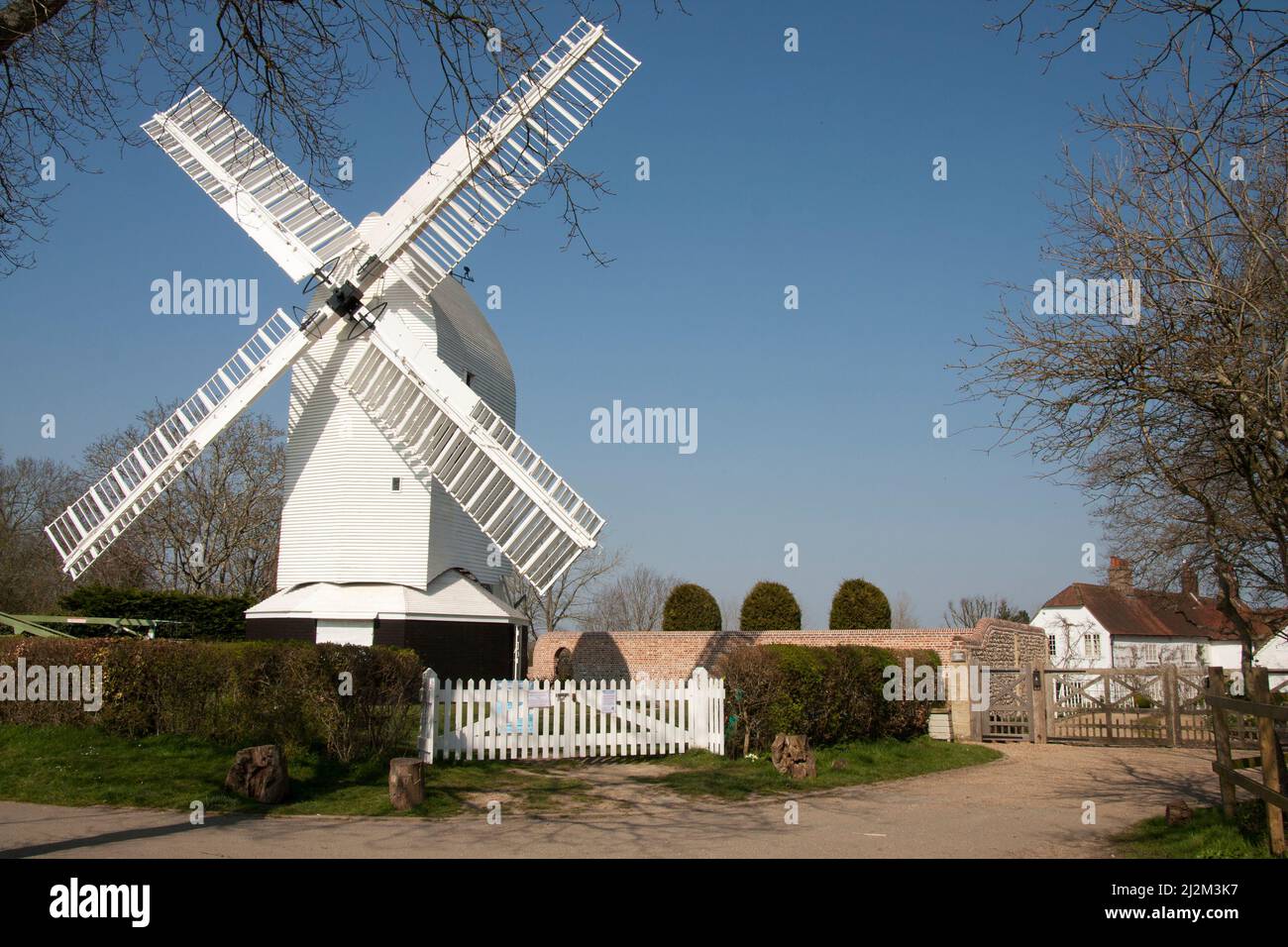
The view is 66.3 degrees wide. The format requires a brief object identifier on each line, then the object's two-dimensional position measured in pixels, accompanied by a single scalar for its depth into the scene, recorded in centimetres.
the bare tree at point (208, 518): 3591
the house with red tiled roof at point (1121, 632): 5216
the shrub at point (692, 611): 3106
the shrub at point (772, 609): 2998
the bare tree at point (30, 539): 3775
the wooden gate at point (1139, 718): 2036
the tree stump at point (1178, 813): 965
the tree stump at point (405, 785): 1080
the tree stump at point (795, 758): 1388
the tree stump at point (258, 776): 1090
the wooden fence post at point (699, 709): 1572
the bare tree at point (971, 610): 7262
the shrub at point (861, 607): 2912
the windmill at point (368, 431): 1939
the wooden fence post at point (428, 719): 1403
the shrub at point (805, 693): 1516
